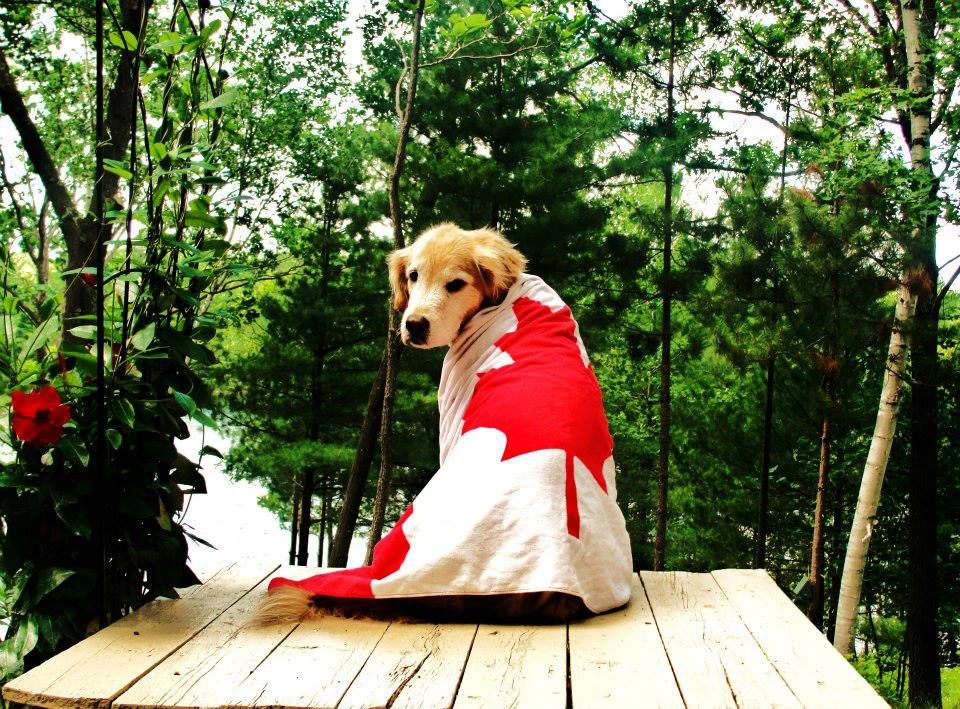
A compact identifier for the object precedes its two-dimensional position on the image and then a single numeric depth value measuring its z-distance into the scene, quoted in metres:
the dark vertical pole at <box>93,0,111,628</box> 2.03
